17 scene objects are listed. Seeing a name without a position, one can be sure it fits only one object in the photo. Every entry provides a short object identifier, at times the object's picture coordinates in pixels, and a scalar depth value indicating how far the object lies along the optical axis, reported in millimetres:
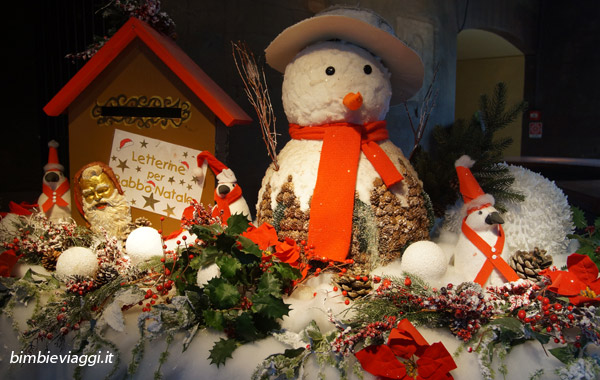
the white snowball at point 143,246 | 1307
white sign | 1506
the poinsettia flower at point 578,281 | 970
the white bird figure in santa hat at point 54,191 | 1605
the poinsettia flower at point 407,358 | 869
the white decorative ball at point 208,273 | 1100
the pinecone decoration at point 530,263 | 1177
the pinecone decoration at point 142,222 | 1541
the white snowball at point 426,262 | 1149
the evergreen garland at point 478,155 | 1396
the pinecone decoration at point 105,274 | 1202
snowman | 1250
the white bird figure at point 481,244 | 1173
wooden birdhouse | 1478
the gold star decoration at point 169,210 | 1542
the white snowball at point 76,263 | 1206
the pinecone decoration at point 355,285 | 1112
